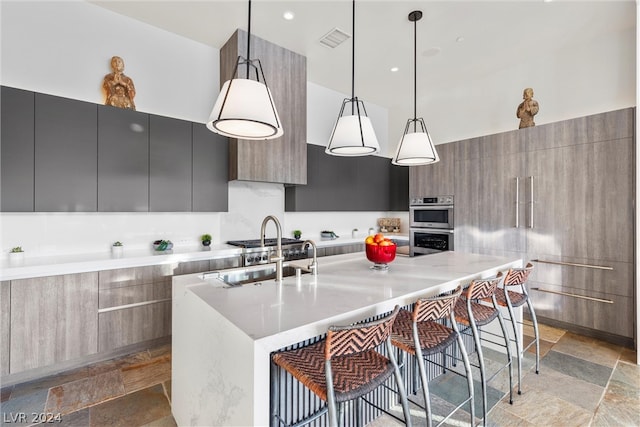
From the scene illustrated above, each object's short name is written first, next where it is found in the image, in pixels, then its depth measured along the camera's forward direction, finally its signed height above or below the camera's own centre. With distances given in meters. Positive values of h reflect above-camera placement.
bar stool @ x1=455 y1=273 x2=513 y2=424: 1.82 -0.67
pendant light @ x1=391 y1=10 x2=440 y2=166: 2.44 +0.53
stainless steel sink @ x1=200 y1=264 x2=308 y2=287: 1.84 -0.40
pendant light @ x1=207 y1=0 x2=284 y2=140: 1.50 +0.56
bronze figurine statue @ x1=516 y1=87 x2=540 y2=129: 3.60 +1.26
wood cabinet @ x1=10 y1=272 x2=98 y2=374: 2.20 -0.82
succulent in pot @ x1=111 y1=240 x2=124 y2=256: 2.92 -0.33
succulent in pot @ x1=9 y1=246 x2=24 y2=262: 2.43 -0.33
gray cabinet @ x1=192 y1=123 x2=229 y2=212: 3.26 +0.49
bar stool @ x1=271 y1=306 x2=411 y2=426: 1.14 -0.66
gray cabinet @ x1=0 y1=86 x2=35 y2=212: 2.30 +0.50
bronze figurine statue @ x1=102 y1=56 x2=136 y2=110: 2.94 +1.26
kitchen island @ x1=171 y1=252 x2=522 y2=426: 1.14 -0.45
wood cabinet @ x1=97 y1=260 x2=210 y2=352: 2.55 -0.81
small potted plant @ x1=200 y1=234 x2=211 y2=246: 3.46 -0.29
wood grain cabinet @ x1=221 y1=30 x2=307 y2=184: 3.40 +1.21
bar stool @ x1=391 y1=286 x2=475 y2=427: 1.48 -0.68
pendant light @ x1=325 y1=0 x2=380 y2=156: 2.16 +0.57
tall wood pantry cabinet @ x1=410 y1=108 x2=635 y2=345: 2.86 +0.02
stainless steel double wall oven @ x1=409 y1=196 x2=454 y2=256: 4.16 -0.15
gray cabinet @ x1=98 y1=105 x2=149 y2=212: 2.72 +0.51
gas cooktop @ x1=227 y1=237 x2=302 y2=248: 3.46 -0.35
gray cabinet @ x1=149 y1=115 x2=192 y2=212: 2.99 +0.51
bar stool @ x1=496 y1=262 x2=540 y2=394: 2.12 -0.65
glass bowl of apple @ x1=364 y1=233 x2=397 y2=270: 2.13 -0.26
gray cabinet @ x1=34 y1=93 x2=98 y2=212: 2.44 +0.50
